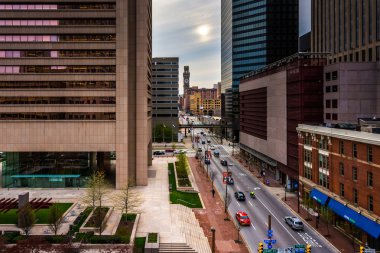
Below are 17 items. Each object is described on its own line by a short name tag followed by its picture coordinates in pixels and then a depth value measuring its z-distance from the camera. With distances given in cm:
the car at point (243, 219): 4641
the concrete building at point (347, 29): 7400
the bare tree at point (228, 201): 5267
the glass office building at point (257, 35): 14512
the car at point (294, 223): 4466
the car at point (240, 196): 5900
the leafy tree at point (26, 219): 3909
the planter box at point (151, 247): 3562
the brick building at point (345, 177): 3744
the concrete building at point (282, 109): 6209
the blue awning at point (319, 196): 4778
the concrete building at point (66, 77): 6381
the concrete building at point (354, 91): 5756
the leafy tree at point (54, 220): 3916
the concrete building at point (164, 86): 15825
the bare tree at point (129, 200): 4944
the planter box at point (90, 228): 4044
